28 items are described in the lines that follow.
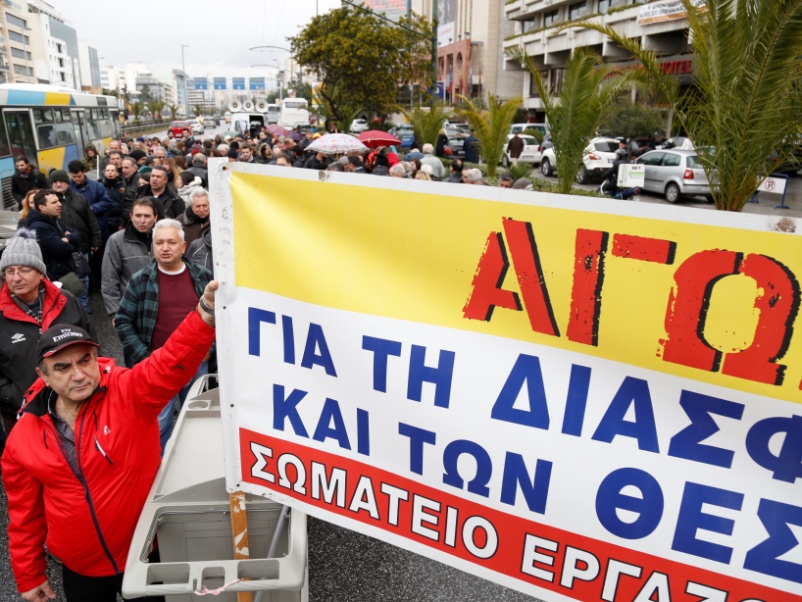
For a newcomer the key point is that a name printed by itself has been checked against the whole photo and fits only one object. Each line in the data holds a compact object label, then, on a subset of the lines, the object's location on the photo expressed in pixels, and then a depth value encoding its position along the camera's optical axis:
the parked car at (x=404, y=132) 28.10
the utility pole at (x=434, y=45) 17.53
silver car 16.23
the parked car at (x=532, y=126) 30.31
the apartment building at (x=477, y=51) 58.75
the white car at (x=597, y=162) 20.34
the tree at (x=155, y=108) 86.03
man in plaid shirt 3.78
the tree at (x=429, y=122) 16.78
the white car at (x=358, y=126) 34.34
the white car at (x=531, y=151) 24.97
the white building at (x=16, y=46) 81.31
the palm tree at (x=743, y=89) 4.67
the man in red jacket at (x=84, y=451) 2.20
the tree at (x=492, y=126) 11.86
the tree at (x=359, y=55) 30.23
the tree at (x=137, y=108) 80.62
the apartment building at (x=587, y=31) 32.09
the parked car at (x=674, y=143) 24.26
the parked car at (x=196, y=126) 47.83
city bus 13.13
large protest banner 1.42
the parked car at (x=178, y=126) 39.69
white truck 43.62
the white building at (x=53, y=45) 96.56
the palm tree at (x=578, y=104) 7.92
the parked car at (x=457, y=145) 25.86
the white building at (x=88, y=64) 149.88
